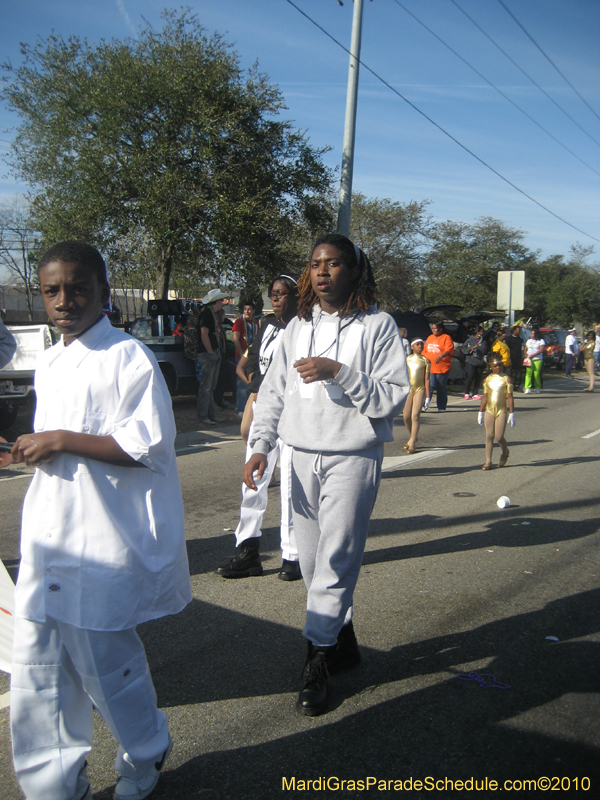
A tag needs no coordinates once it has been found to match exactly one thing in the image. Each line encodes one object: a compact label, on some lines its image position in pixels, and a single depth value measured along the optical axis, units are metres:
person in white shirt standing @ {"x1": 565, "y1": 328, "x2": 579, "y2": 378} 27.25
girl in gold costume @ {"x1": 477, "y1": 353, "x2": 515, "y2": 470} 8.68
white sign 23.38
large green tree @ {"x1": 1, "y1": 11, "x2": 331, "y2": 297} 15.70
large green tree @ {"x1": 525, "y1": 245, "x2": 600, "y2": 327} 50.19
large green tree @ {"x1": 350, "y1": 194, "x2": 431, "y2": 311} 36.50
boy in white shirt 2.08
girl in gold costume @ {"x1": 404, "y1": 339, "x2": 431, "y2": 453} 9.80
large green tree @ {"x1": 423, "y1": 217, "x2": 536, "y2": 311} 40.53
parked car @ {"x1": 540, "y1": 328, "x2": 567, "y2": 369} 32.00
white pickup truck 9.62
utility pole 15.16
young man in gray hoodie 2.91
